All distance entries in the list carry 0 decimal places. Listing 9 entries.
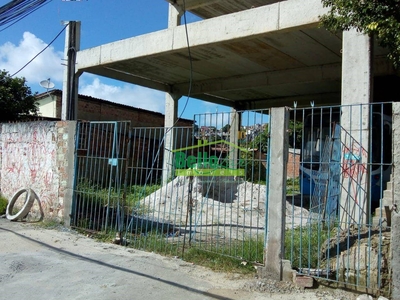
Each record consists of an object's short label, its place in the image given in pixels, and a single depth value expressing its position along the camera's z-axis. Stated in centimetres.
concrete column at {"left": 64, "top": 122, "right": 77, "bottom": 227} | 766
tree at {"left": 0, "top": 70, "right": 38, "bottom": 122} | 1269
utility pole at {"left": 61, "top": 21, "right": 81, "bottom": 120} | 1247
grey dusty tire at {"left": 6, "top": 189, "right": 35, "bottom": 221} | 839
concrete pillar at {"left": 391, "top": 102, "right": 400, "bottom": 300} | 393
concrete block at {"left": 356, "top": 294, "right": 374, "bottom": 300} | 409
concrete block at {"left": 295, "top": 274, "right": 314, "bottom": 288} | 446
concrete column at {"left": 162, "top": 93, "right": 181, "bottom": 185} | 1559
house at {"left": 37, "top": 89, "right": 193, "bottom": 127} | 1775
